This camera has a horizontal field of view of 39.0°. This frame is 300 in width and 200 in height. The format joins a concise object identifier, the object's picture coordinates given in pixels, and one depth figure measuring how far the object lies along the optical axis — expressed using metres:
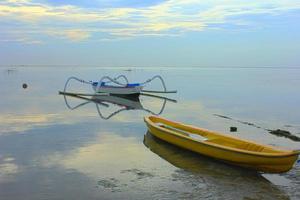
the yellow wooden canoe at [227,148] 11.82
